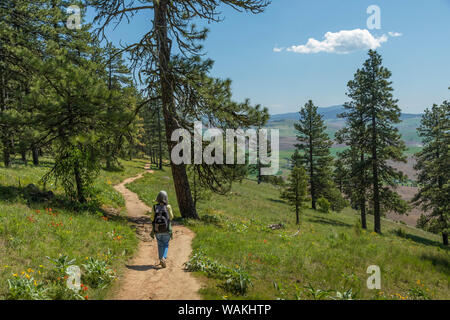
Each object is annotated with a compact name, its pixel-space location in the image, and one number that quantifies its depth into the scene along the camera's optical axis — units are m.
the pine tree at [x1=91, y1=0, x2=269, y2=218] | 11.16
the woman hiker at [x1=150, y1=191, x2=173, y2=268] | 6.93
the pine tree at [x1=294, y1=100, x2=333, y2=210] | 37.38
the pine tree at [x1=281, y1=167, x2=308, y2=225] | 23.15
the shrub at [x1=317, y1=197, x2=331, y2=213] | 34.19
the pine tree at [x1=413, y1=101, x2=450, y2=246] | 19.44
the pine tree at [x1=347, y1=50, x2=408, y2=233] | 22.78
